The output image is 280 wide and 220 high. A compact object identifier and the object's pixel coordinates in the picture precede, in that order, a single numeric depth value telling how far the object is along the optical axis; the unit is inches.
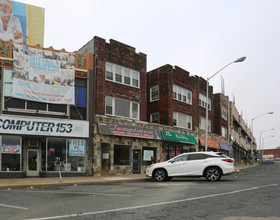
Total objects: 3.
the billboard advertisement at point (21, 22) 900.0
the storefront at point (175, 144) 1114.7
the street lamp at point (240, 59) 897.0
